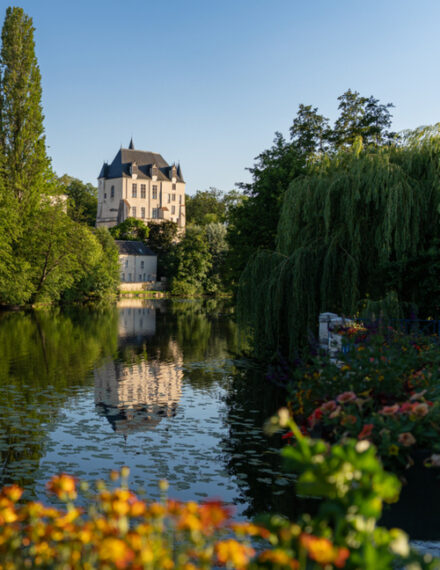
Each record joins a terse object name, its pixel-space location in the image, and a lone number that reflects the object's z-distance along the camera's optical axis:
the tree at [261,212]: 23.94
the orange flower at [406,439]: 4.84
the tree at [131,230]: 95.06
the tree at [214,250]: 82.31
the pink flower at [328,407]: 5.59
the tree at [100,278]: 57.06
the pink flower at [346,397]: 5.43
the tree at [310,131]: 31.11
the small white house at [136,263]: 86.19
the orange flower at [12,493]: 3.03
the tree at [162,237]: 92.00
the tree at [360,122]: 29.95
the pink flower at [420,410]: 4.97
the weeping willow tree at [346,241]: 13.82
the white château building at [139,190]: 114.94
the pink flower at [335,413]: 5.45
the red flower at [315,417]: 5.95
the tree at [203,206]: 122.38
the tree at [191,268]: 80.69
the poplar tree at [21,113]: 46.41
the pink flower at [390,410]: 5.14
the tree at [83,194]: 113.25
